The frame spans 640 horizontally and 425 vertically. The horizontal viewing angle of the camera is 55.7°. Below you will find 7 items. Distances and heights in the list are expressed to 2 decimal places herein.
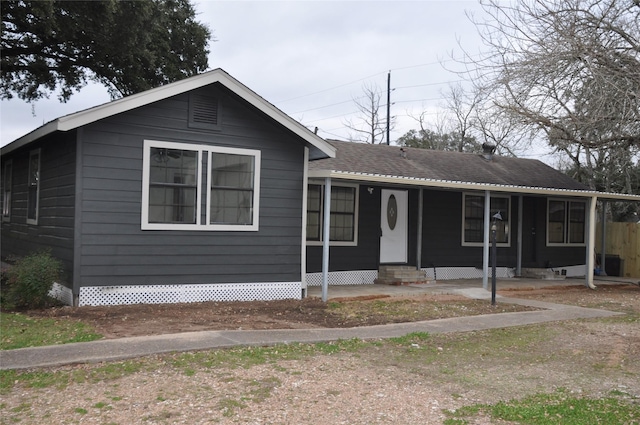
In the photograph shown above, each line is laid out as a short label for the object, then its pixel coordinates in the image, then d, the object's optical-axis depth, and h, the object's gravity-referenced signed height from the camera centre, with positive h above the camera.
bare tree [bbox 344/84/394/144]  39.25 +6.74
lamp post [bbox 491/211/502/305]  11.16 -0.69
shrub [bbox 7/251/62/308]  9.12 -0.97
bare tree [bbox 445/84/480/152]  36.43 +6.50
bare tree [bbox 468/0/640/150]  12.81 +3.50
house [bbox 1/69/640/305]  9.45 +0.41
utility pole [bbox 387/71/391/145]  37.51 +8.20
